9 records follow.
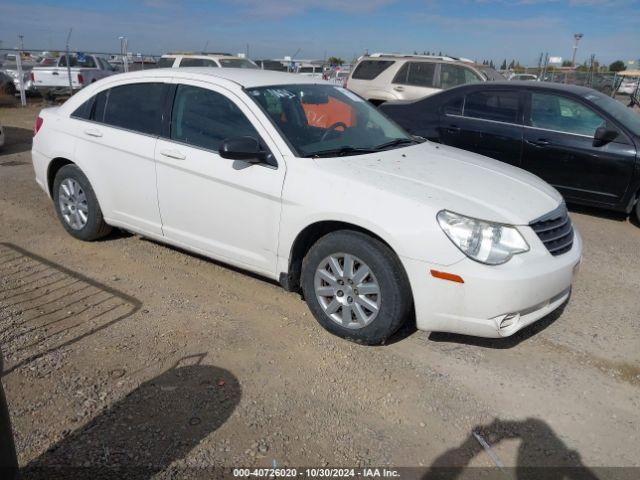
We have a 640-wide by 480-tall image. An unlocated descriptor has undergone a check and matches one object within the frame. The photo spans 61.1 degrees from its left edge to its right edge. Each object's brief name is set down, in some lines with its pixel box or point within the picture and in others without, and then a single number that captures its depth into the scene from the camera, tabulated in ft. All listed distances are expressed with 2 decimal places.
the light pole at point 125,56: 65.51
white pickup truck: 60.75
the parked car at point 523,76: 91.08
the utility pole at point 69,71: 59.62
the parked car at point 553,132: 20.42
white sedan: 10.43
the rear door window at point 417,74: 36.99
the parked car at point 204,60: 45.91
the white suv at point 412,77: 36.91
